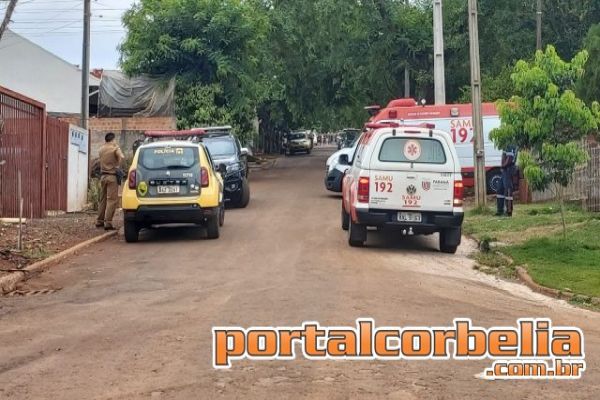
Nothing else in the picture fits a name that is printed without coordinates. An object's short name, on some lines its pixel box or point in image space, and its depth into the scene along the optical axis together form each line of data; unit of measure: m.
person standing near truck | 17.89
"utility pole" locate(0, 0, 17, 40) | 10.98
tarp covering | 32.59
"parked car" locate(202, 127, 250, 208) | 20.12
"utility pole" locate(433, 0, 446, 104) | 22.92
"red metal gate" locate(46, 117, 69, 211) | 18.17
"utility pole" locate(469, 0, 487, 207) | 19.44
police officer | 15.20
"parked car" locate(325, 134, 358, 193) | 22.50
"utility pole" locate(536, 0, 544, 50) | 30.86
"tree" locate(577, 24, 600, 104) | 24.89
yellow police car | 13.81
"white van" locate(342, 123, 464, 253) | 13.03
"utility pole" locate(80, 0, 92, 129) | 23.89
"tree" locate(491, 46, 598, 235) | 12.56
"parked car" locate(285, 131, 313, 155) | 61.03
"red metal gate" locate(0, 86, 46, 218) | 15.66
